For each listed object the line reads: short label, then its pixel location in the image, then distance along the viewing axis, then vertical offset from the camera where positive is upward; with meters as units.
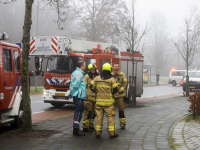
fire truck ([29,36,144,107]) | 13.06 +0.43
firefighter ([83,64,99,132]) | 8.34 -1.12
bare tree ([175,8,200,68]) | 22.86 +3.21
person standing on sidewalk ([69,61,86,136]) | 7.81 -0.61
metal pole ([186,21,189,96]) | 21.01 -1.15
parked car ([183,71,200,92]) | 27.89 -1.22
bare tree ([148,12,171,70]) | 75.31 +8.11
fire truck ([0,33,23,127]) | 8.21 -0.45
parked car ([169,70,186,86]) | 40.66 -1.05
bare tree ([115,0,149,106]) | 15.23 +2.17
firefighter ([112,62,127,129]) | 8.64 -0.91
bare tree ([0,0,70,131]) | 8.13 +0.07
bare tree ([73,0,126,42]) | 36.81 +5.96
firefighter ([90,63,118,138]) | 7.47 -0.74
